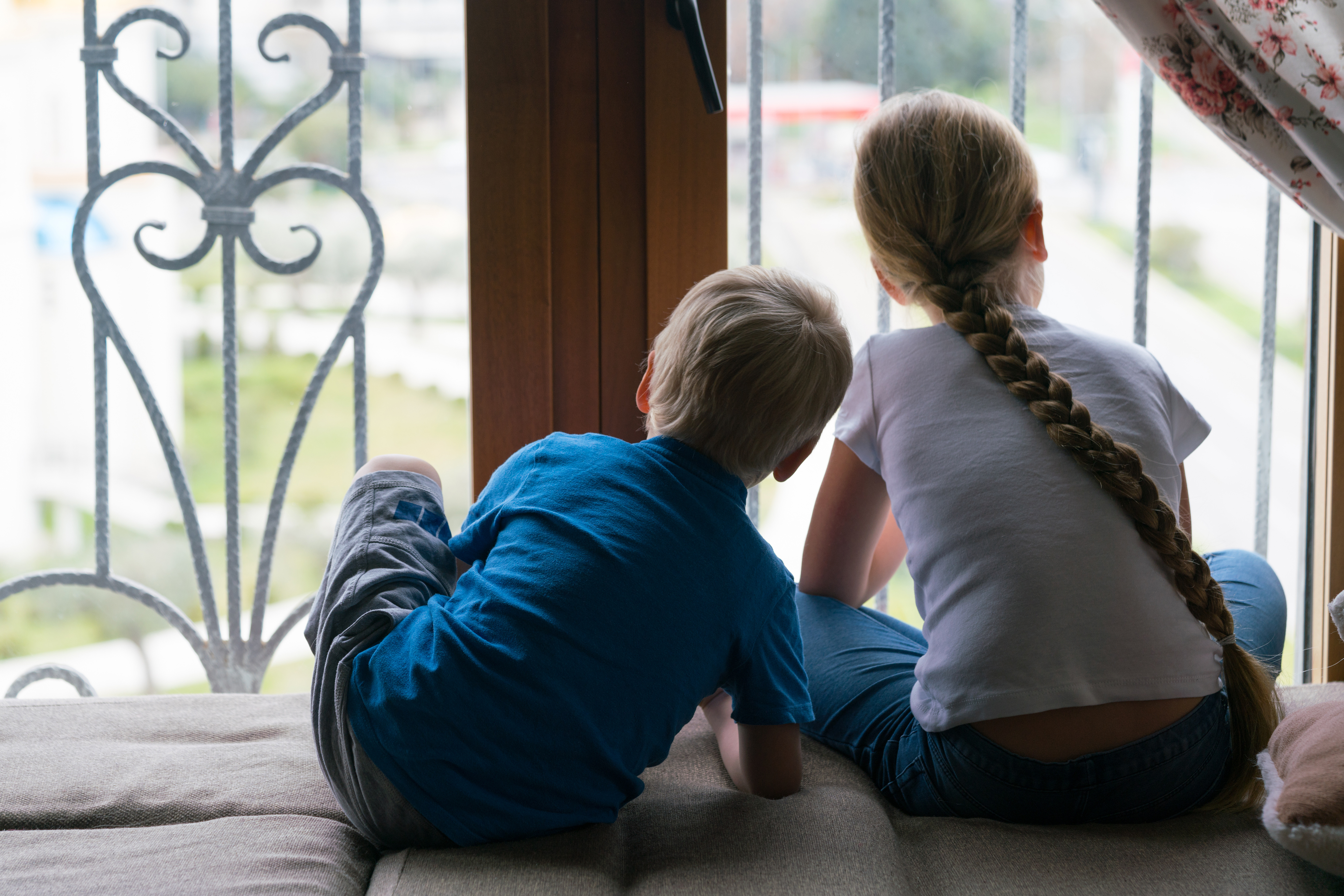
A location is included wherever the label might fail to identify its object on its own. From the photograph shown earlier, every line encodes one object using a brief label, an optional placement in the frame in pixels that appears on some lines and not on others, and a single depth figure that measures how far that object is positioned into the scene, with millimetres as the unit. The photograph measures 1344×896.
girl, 2672
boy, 2611
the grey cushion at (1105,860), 2586
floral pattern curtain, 2871
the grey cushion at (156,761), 2688
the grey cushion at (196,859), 2569
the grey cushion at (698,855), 2585
